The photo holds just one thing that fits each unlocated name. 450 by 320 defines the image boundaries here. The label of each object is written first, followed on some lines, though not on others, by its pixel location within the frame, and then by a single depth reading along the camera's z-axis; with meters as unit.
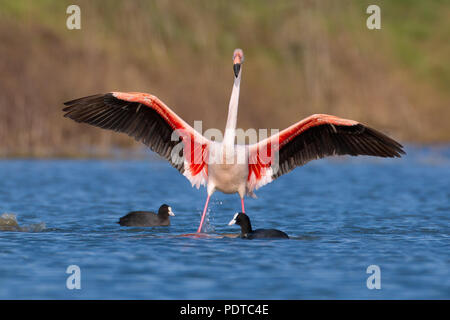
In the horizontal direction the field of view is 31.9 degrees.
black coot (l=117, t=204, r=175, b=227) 14.47
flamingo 12.59
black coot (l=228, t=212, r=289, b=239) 12.70
